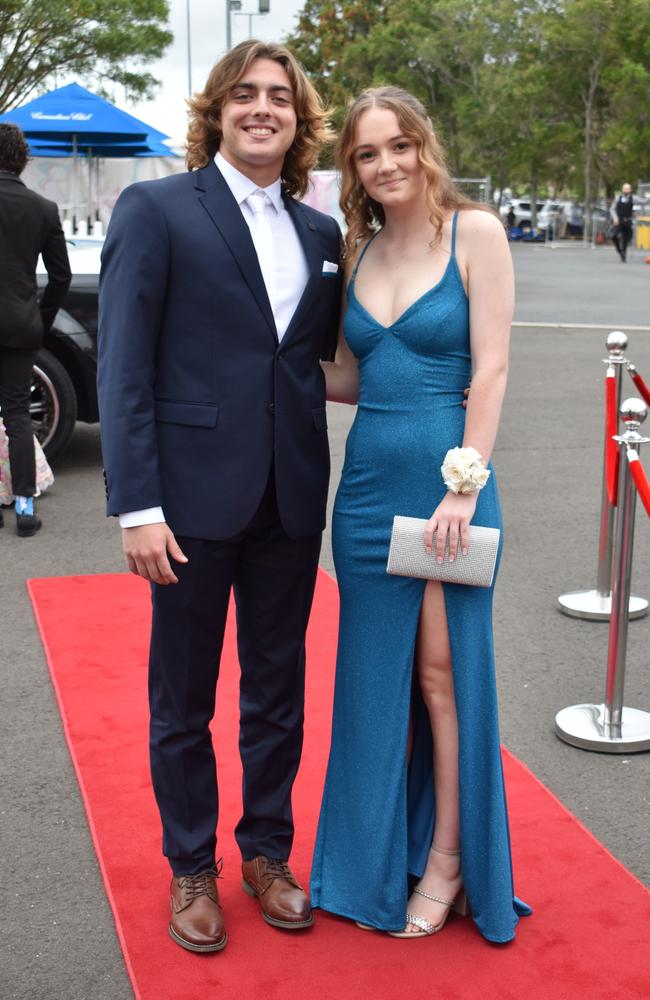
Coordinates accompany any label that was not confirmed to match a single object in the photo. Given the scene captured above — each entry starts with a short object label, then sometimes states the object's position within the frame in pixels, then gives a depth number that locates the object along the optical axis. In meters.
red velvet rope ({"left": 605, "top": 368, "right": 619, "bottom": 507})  4.75
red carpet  2.88
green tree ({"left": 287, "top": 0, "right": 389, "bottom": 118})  63.97
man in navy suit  2.82
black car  7.63
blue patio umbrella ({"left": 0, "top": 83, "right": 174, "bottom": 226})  15.77
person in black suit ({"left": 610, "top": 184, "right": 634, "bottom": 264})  33.28
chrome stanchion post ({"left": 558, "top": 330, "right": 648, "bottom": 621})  5.45
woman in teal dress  2.92
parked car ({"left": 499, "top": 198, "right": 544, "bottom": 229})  55.62
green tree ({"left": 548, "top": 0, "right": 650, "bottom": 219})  46.94
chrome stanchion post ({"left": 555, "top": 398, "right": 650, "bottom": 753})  4.20
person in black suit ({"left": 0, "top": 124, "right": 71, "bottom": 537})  6.69
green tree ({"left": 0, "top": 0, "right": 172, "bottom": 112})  31.80
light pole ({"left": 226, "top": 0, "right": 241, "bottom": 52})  30.69
